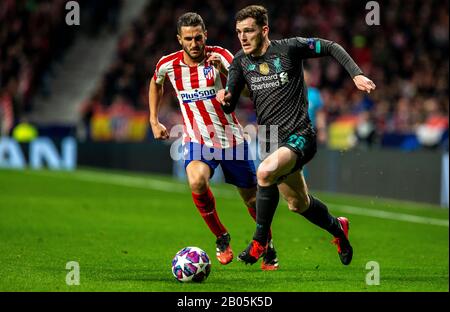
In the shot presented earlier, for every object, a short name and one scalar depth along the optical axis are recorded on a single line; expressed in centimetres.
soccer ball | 1577
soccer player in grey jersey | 1609
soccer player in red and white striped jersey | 1764
